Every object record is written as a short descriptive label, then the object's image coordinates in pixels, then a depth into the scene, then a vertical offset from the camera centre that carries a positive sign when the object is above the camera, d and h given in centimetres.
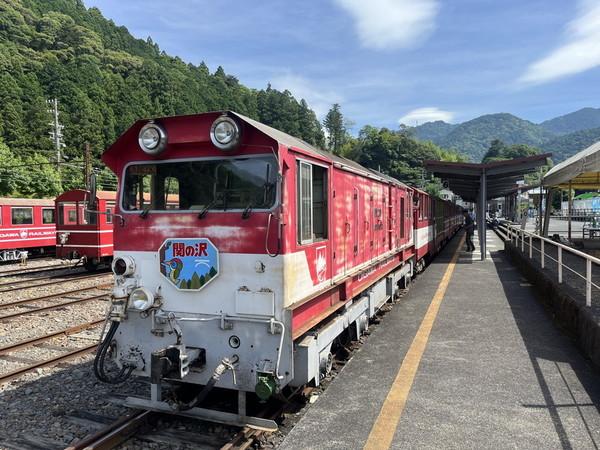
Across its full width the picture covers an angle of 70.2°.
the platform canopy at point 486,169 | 1532 +165
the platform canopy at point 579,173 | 1036 +117
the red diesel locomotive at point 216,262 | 410 -49
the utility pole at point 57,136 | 3357 +634
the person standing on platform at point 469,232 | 1919 -94
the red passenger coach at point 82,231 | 1559 -58
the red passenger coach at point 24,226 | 1888 -49
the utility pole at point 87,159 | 2486 +328
